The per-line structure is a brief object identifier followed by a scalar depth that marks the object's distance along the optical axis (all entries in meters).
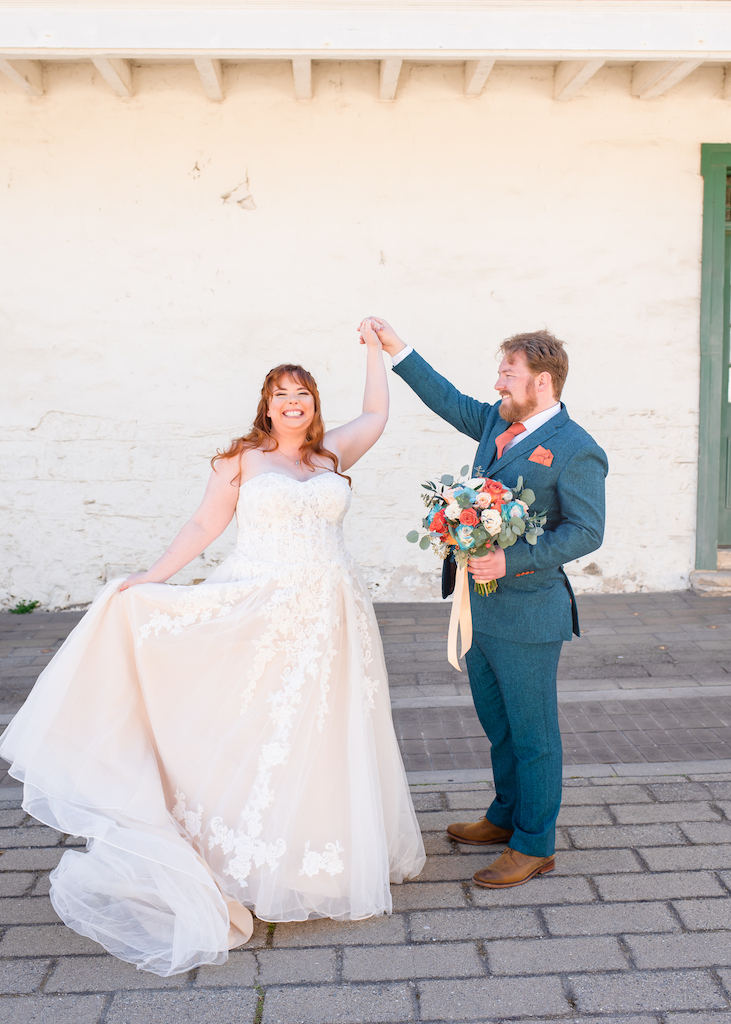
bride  2.74
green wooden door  7.06
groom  2.87
